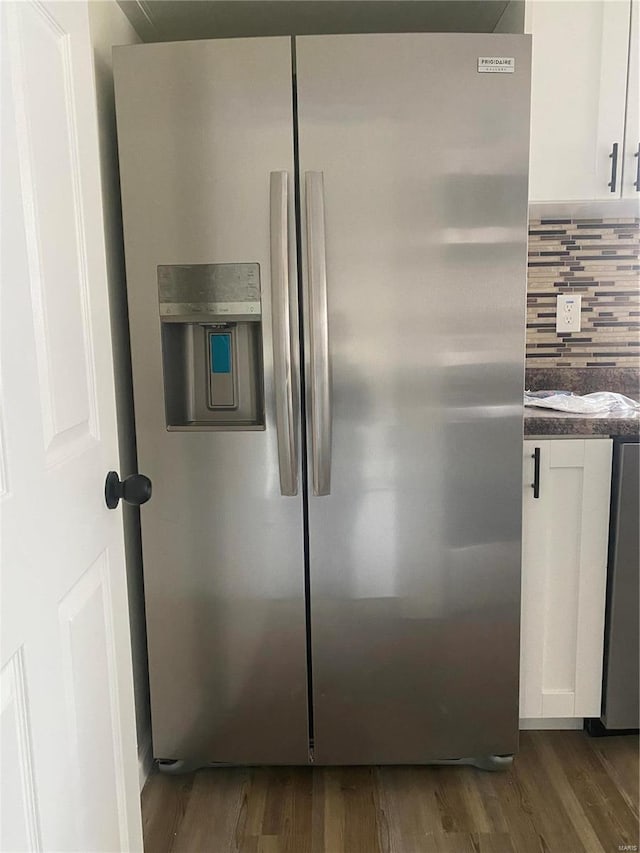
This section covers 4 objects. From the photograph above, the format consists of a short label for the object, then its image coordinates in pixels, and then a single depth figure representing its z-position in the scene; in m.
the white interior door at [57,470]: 0.72
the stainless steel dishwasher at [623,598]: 1.77
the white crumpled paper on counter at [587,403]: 1.86
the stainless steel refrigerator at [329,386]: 1.54
